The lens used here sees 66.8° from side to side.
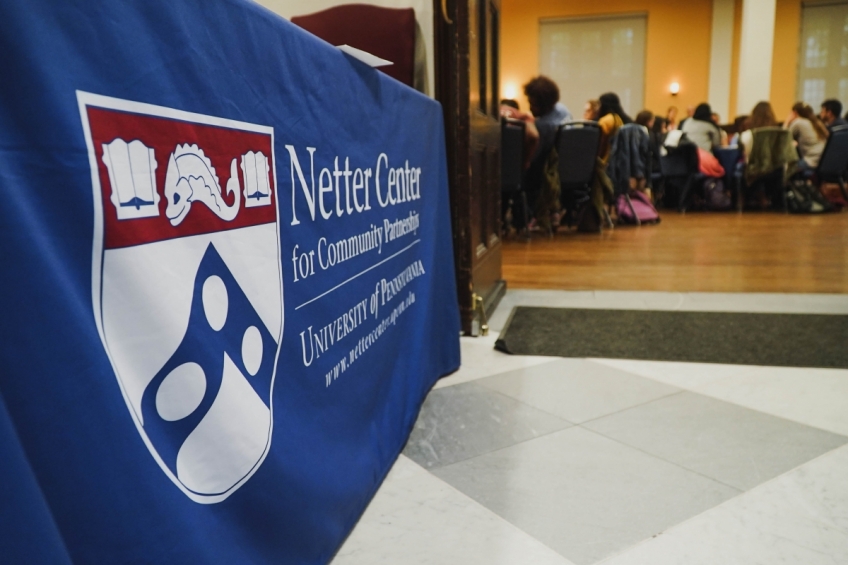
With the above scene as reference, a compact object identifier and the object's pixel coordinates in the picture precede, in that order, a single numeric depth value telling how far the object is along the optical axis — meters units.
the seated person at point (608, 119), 4.84
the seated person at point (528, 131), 4.52
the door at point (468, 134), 2.06
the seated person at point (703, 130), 6.91
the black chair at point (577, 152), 4.63
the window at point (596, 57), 10.94
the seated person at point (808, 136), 6.66
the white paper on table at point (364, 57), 1.08
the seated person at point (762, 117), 6.99
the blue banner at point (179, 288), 0.47
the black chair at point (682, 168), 6.67
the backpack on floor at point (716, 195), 7.01
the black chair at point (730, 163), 6.79
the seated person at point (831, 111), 7.39
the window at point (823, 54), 10.38
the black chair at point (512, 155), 4.17
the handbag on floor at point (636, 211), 5.73
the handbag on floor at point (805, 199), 6.50
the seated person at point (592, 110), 6.02
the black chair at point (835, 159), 6.25
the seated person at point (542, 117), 4.87
